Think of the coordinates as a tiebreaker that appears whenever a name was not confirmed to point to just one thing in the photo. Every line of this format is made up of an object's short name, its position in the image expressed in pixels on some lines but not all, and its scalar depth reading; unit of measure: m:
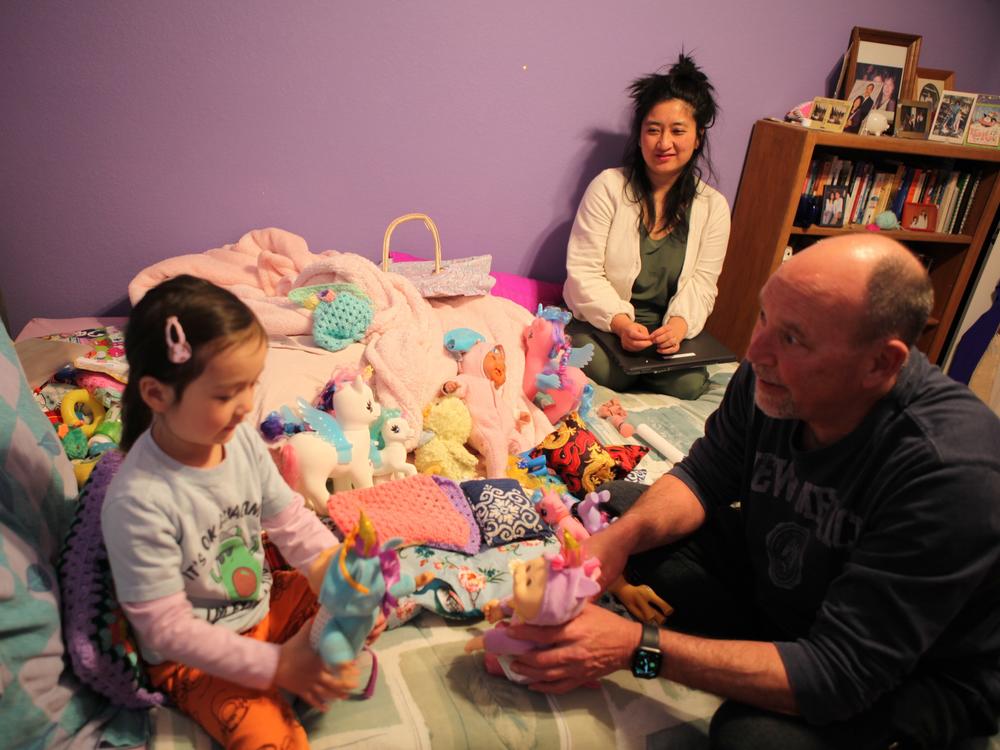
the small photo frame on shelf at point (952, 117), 2.86
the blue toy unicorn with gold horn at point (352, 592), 0.90
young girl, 0.87
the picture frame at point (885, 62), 2.84
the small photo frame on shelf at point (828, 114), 2.75
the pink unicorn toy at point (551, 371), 1.99
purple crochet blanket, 0.95
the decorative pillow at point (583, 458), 1.73
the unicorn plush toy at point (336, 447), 1.44
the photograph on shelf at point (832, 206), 2.90
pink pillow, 2.61
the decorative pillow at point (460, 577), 1.26
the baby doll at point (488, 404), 1.74
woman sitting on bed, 2.41
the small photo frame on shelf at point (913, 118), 2.84
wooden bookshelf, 2.72
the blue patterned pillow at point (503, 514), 1.48
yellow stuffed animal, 1.69
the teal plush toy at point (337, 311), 1.79
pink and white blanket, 1.76
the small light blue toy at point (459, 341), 1.90
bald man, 0.97
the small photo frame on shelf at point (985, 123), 2.87
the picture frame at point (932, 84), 2.93
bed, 0.92
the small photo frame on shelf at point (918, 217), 3.08
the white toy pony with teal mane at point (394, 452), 1.62
